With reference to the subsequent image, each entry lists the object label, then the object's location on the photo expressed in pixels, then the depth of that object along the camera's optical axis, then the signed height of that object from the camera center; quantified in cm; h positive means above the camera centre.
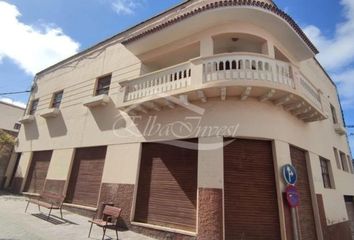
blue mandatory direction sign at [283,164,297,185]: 681 +93
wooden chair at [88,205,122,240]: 722 -55
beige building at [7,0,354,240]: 671 +227
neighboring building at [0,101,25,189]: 1506 +564
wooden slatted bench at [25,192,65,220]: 881 -30
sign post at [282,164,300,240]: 651 +37
